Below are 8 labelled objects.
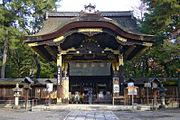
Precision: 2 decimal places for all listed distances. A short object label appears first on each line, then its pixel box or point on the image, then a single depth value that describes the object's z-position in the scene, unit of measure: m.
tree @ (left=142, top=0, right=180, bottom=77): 13.41
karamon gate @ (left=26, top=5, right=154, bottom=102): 13.91
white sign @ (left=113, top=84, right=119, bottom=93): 14.44
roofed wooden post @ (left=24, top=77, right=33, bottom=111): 13.40
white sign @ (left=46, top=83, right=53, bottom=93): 13.99
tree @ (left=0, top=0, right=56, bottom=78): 22.78
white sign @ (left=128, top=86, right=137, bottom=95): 12.36
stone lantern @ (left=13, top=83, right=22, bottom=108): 15.86
